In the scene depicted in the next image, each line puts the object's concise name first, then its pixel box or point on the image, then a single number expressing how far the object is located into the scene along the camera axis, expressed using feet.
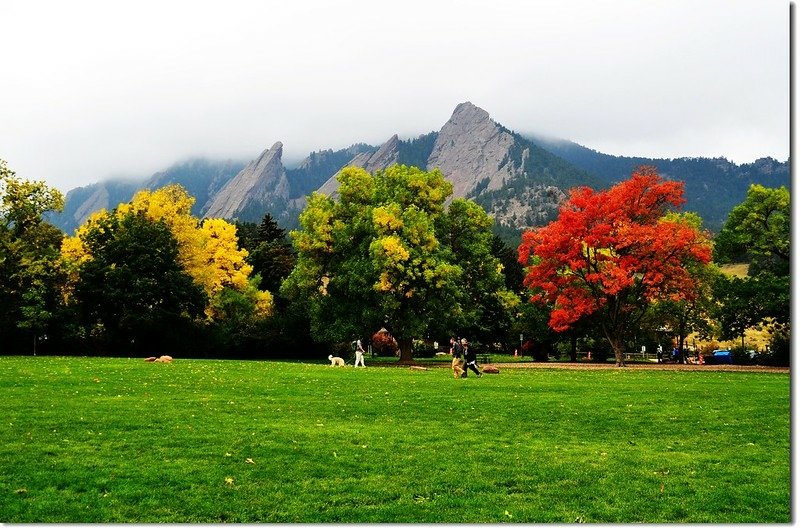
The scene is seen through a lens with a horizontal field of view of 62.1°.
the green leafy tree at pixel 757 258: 131.23
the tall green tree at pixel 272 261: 236.02
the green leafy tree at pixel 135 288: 159.12
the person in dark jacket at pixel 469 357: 94.84
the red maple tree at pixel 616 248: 130.41
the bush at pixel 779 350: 157.69
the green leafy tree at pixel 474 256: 159.12
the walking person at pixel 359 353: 123.97
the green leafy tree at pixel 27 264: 149.16
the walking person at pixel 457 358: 92.38
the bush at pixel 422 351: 246.68
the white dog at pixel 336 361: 124.88
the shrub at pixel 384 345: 236.22
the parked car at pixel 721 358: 192.83
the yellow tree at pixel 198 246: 178.60
